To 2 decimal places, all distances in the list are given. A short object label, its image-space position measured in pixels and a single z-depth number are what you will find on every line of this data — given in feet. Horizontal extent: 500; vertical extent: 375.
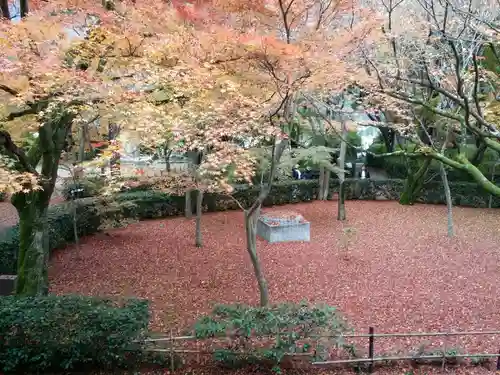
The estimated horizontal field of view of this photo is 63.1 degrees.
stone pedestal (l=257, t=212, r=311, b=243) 41.96
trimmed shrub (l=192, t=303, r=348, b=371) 19.38
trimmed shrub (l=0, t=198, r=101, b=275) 31.53
